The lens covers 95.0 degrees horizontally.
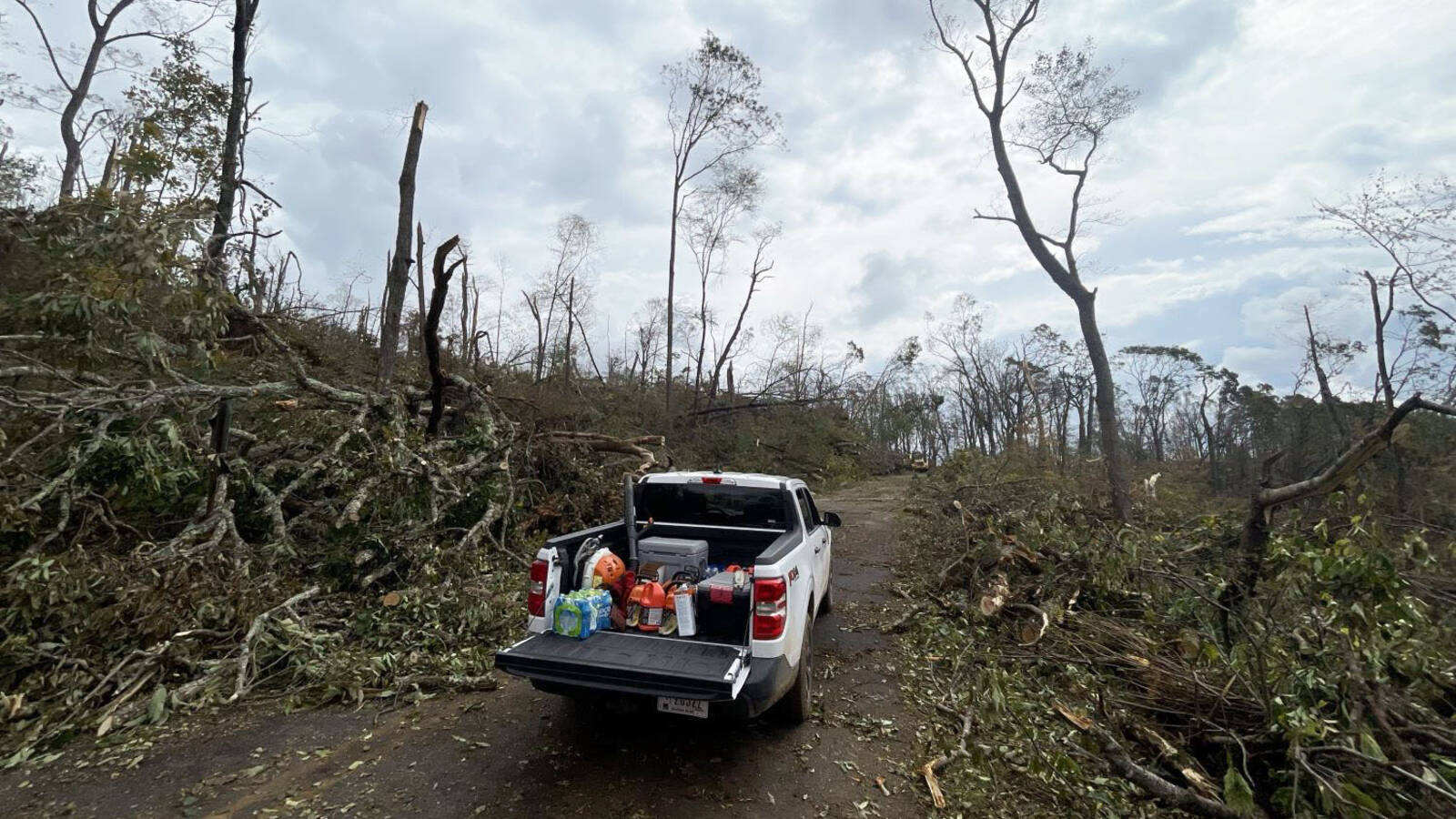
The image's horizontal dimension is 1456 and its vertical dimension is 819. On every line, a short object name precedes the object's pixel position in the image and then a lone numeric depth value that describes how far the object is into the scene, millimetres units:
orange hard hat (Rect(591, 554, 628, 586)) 4352
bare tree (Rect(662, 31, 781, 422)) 24266
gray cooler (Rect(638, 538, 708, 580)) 4648
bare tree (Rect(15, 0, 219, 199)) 16875
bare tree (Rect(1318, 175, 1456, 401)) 18006
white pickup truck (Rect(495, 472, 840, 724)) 3346
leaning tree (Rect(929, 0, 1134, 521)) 12266
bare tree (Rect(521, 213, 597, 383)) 30656
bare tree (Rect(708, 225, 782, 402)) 25234
